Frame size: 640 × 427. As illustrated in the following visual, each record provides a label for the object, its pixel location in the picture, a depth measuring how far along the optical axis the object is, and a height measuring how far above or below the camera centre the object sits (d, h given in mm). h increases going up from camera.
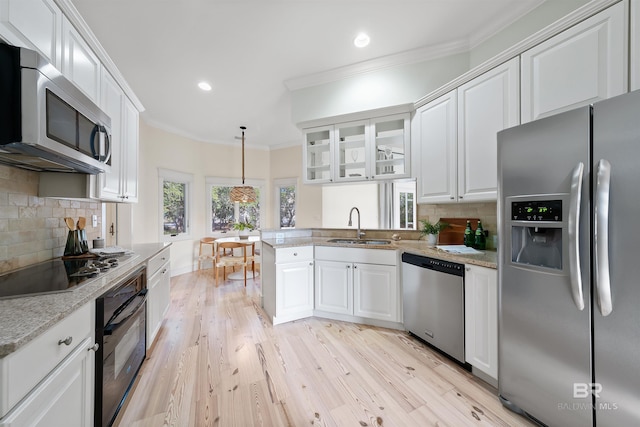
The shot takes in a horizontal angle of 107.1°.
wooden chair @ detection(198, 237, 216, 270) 4638 -791
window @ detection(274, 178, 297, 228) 5611 +256
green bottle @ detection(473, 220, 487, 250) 2166 -231
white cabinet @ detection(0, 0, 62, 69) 1009 +905
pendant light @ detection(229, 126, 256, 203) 4234 +355
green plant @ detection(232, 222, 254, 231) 4574 -237
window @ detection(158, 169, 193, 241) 4461 +198
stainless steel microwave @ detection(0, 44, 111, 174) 941 +442
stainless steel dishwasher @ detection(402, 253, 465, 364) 1844 -759
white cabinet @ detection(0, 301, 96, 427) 663 -550
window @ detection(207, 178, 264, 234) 5235 +136
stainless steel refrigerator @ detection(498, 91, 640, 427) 1025 -260
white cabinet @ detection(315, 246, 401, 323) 2434 -758
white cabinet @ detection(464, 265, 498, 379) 1594 -741
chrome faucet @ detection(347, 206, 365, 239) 2998 -258
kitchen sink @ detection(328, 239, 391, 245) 2864 -338
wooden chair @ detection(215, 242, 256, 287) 3924 -769
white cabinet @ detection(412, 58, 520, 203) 1757 +683
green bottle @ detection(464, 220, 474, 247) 2215 -210
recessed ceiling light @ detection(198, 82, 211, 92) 2989 +1648
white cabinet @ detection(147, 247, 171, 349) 1997 -736
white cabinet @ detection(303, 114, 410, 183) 2664 +776
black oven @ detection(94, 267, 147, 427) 1129 -739
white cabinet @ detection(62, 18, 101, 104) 1398 +982
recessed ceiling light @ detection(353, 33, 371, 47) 2232 +1682
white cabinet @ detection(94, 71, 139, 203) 1824 +598
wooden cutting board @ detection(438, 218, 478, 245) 2342 -184
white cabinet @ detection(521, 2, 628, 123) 1230 +861
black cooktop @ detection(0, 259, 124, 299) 1045 -334
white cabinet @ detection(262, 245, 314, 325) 2549 -769
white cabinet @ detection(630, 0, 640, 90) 1156 +838
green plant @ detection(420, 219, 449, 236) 2408 -137
